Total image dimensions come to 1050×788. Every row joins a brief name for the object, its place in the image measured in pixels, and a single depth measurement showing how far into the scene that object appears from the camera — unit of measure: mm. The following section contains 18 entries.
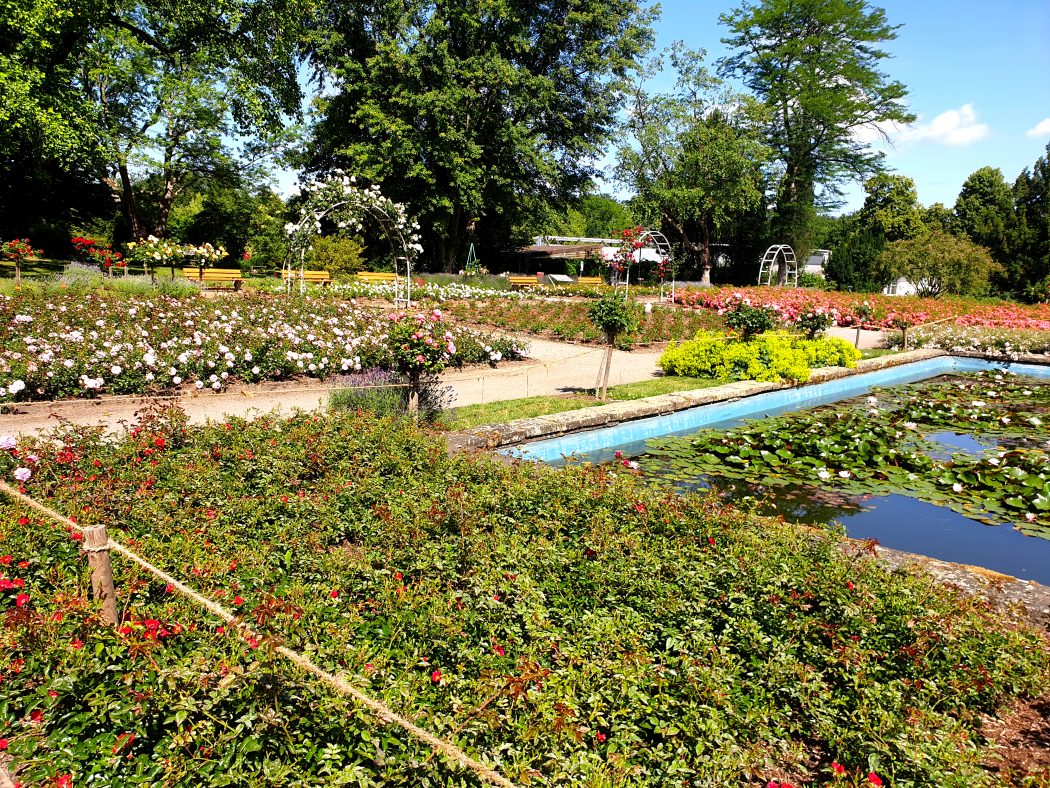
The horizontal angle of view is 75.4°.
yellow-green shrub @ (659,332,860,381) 10812
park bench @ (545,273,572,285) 34206
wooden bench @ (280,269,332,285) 22109
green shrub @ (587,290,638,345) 9281
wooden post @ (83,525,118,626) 2588
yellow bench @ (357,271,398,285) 22869
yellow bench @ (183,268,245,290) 20547
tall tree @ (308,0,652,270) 26500
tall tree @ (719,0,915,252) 35469
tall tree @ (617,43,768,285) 33250
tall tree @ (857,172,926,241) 53719
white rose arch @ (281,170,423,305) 16242
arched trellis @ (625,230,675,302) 34250
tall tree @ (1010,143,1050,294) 33719
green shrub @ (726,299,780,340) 11508
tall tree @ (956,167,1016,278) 35375
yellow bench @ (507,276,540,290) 27919
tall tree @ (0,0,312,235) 19375
